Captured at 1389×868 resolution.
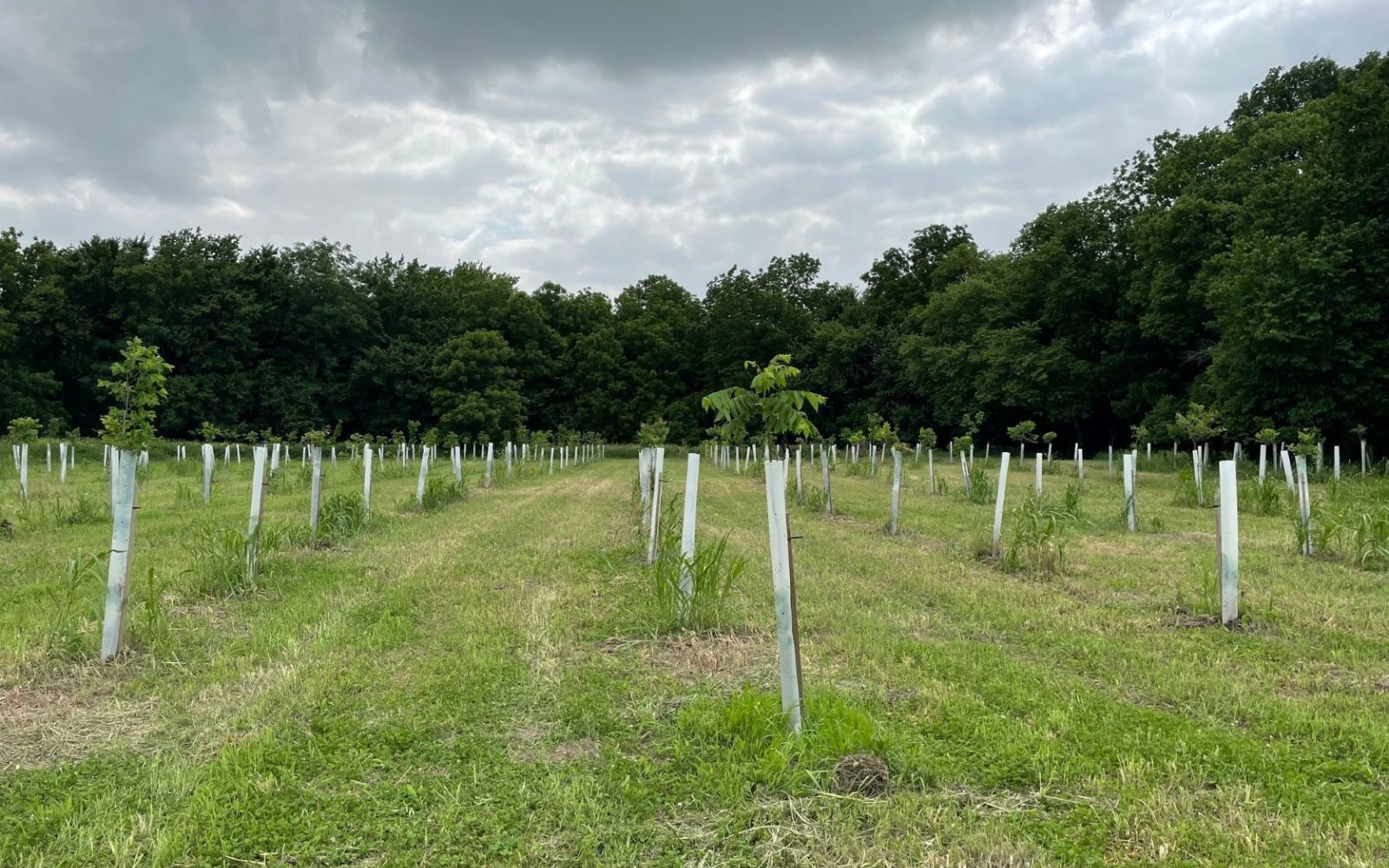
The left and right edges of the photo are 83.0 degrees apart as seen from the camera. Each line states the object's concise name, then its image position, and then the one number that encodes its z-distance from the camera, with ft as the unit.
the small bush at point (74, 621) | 17.17
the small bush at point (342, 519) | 35.40
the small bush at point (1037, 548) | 28.71
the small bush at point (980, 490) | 57.21
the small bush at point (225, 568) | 23.57
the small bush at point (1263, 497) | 46.26
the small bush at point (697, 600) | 20.16
